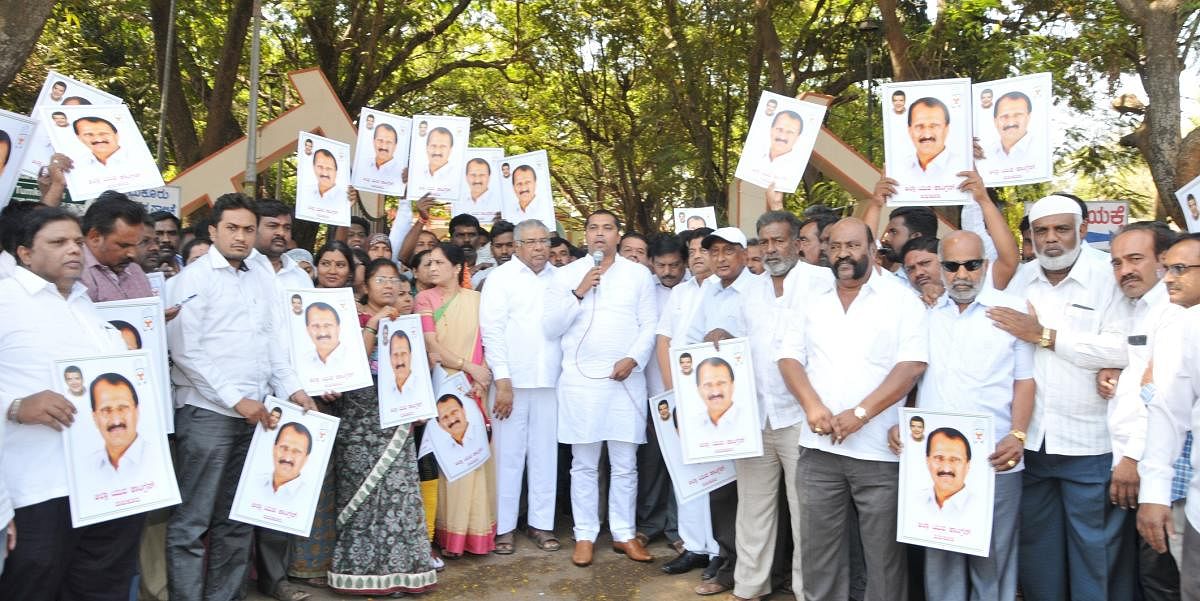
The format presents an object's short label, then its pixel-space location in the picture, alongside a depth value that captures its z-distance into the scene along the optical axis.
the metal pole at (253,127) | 9.91
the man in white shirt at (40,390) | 3.64
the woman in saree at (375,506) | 5.67
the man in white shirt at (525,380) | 6.70
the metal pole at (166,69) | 12.12
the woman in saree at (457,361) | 6.45
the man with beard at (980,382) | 4.57
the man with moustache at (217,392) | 4.91
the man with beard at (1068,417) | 4.57
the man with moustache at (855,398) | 4.62
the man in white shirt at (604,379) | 6.52
